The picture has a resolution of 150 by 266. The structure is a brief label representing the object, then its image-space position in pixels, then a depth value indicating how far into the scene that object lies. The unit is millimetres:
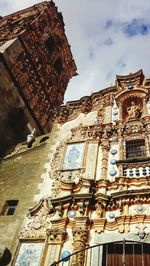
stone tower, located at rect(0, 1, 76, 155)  12552
